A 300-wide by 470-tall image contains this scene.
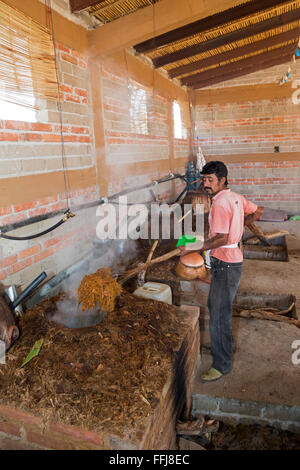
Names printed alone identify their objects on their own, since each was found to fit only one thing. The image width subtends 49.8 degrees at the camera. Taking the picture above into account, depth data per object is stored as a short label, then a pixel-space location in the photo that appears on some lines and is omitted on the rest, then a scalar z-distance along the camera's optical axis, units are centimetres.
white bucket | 431
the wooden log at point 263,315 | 490
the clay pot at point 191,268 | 571
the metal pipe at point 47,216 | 364
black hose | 357
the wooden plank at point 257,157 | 1175
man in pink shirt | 344
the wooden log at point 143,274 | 546
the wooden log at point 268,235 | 833
